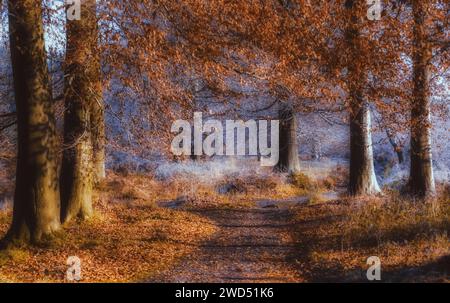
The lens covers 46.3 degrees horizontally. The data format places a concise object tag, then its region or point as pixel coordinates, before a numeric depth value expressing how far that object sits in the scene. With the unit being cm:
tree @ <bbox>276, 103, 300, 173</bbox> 2520
